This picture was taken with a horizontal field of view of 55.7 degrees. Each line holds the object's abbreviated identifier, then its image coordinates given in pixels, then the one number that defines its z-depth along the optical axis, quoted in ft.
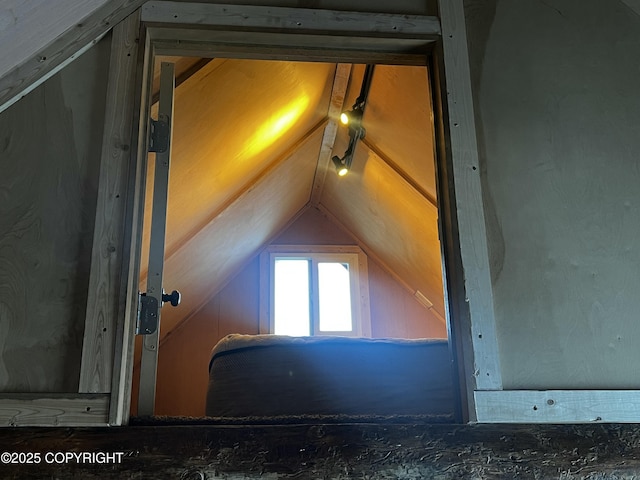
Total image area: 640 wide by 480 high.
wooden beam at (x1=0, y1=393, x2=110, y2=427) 4.22
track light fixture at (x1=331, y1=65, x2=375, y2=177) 10.07
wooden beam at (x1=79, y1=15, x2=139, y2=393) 4.42
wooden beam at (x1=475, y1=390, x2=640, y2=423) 4.50
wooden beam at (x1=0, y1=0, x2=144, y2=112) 4.73
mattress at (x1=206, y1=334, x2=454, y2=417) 5.94
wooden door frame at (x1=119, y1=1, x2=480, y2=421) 5.39
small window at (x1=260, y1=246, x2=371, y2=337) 15.94
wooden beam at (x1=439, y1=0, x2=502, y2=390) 4.67
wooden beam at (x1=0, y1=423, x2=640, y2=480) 4.17
